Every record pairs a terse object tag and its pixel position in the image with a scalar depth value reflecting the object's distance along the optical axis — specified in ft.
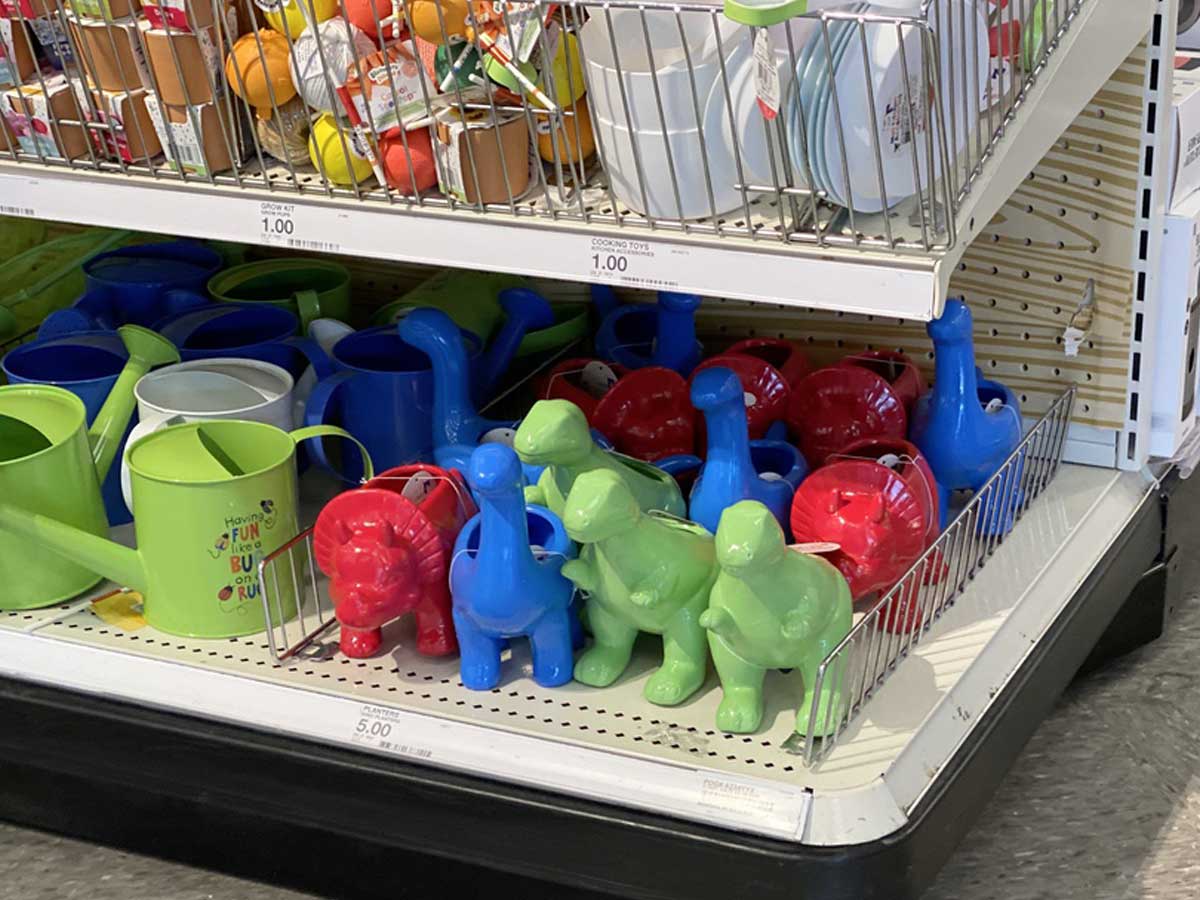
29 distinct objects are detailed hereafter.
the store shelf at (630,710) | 4.12
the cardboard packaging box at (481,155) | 4.31
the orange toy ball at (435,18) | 4.25
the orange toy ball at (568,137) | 4.34
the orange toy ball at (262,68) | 4.52
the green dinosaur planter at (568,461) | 4.46
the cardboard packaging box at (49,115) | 4.82
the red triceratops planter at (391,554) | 4.54
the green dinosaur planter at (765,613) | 4.04
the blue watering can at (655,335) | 5.63
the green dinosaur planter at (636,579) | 4.20
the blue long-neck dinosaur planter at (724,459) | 4.62
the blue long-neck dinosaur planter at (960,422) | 5.08
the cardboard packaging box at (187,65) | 4.54
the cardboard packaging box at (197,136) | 4.64
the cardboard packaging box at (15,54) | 4.81
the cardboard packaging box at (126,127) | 4.71
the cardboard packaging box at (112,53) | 4.62
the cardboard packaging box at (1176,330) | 5.45
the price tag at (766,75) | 3.69
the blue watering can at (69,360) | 5.77
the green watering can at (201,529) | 4.73
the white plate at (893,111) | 3.79
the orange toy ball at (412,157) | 4.42
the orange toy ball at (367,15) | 4.36
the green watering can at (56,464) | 5.01
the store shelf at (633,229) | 3.92
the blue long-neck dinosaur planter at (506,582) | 4.36
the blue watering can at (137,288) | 6.16
